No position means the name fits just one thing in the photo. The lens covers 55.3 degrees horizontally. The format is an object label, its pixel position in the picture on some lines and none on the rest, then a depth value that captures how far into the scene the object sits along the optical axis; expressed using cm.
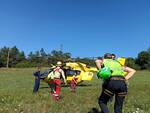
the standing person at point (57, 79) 638
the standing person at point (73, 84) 979
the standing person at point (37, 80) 848
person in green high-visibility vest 373
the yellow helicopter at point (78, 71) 1272
